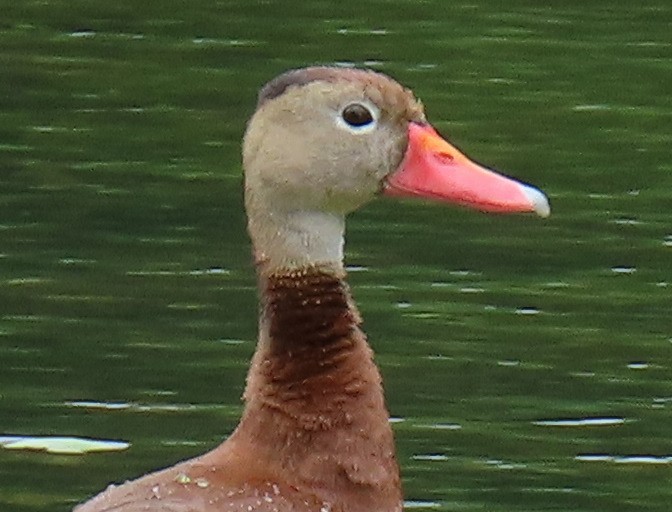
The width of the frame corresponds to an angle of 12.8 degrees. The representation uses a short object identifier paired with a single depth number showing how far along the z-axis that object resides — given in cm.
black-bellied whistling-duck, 888
